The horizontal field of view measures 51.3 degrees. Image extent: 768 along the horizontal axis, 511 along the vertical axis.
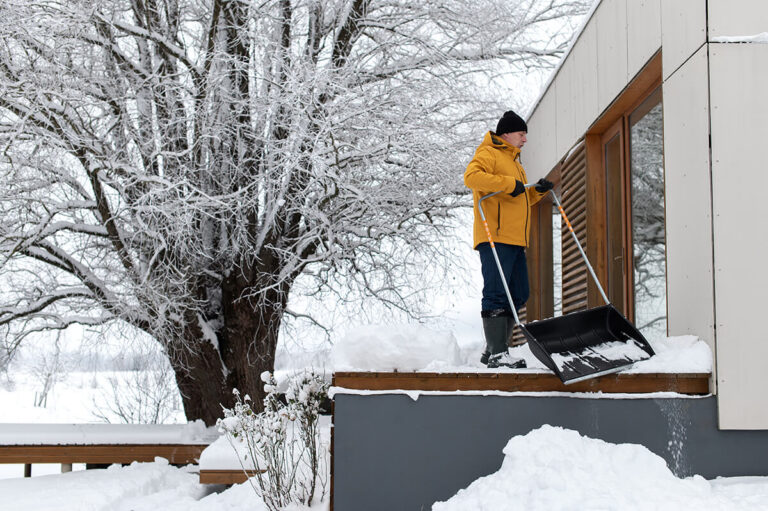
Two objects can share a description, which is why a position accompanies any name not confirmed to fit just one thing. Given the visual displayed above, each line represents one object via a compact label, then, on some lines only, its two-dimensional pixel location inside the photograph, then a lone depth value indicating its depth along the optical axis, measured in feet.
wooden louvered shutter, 20.74
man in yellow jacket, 14.78
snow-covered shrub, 15.03
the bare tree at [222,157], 23.73
